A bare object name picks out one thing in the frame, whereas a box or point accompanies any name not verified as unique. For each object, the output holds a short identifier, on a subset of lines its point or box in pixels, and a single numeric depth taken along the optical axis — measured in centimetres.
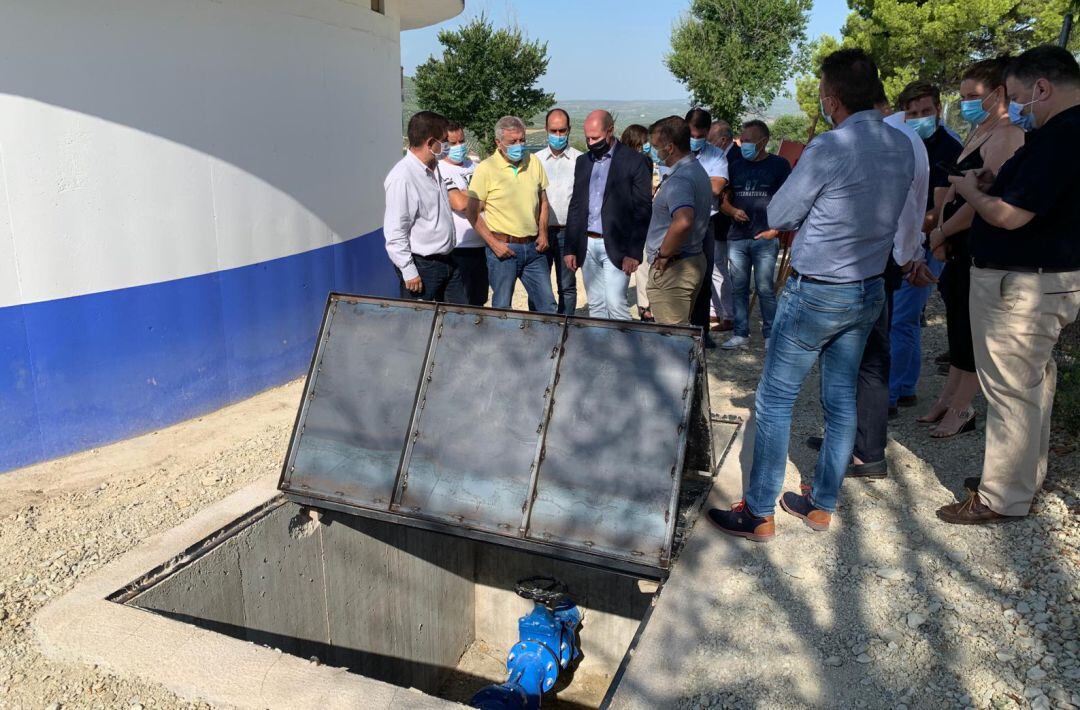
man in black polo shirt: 287
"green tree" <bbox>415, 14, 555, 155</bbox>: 3681
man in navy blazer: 519
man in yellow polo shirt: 554
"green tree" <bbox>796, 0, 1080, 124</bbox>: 1956
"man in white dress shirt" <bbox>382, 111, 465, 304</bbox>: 493
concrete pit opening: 369
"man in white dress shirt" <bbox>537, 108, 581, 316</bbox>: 610
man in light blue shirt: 285
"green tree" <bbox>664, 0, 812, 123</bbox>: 3484
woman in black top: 392
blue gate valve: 419
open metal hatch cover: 300
